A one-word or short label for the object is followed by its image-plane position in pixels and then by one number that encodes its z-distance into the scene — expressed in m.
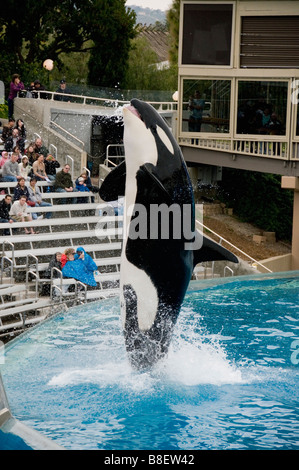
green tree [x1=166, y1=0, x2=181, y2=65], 43.56
